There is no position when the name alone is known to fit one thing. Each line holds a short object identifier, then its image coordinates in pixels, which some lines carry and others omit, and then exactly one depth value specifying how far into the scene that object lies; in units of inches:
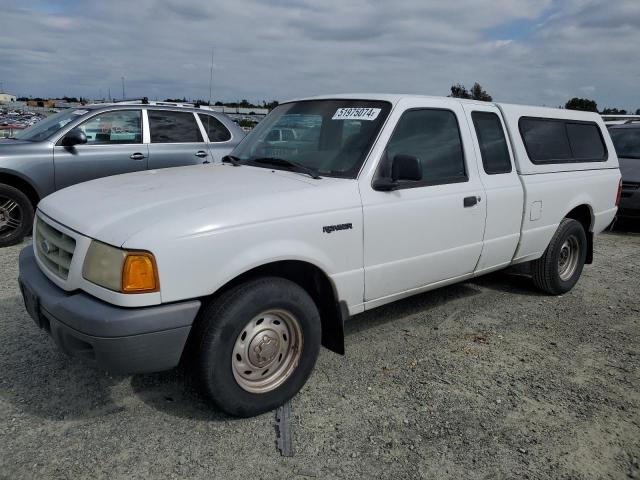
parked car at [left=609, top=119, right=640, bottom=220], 341.4
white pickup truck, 102.3
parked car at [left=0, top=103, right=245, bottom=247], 259.9
